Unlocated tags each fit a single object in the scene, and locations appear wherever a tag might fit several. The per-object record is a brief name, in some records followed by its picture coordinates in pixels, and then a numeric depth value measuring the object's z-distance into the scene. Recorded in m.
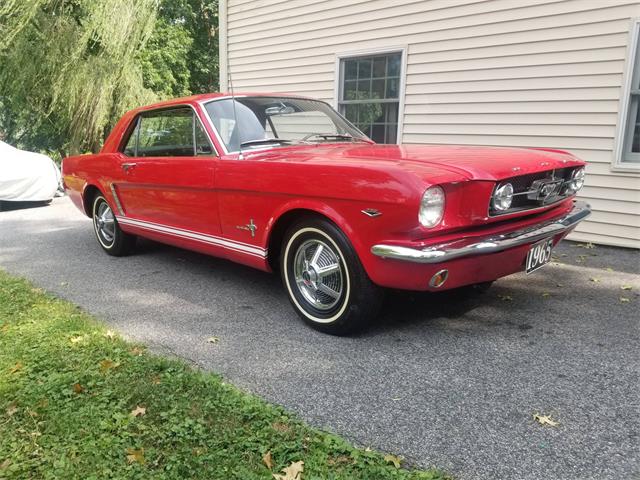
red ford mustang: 2.85
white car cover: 9.17
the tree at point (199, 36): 25.03
